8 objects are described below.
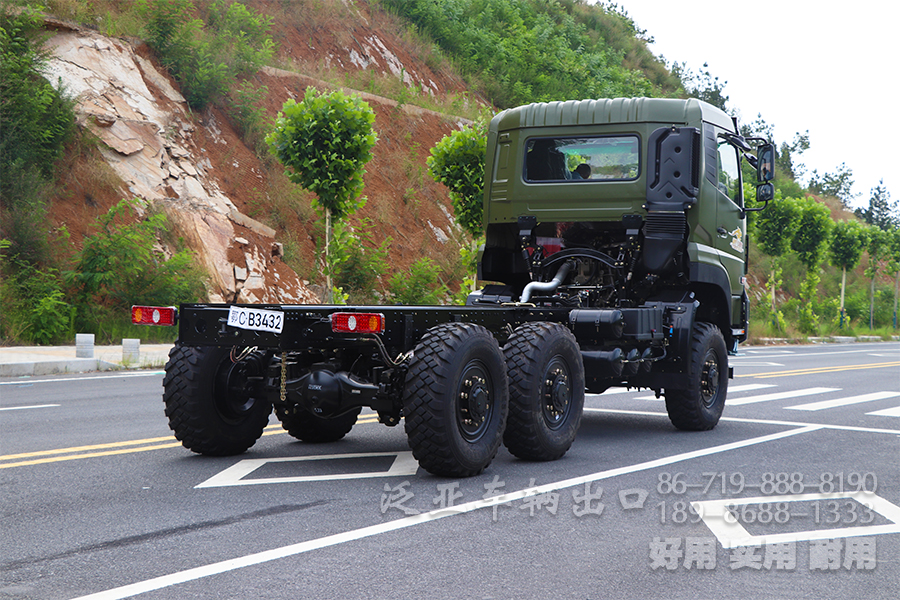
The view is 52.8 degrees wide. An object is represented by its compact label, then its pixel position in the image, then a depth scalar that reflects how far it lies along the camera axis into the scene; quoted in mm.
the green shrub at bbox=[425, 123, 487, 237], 19891
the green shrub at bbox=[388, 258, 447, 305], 24219
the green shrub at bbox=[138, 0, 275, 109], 24625
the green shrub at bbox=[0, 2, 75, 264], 18234
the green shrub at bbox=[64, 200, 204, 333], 17875
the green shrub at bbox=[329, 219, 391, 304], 23656
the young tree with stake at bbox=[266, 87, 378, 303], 17766
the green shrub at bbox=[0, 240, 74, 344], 16359
